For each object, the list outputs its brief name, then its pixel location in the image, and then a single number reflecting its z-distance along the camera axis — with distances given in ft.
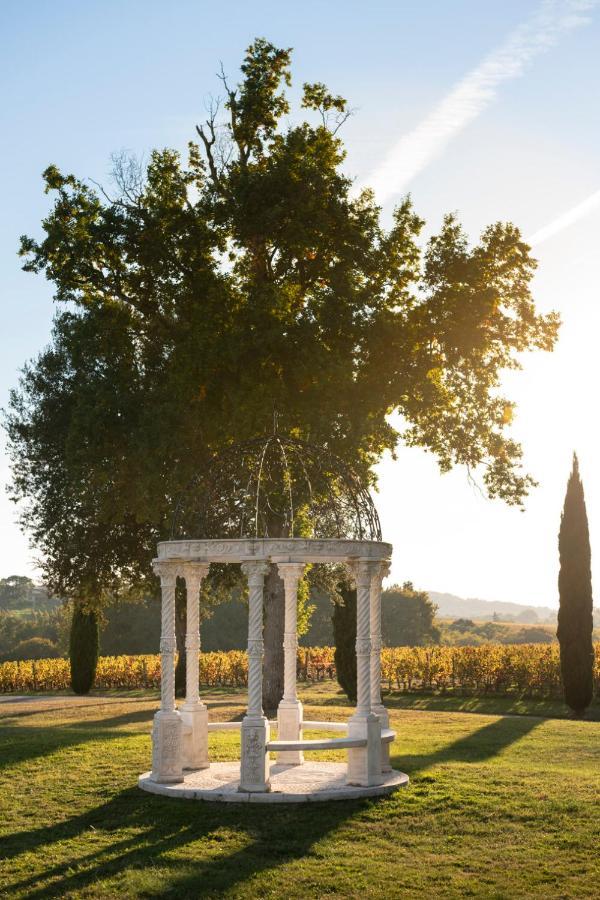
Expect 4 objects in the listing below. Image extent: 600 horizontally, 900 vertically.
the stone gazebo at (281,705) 51.16
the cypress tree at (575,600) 104.12
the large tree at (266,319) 84.02
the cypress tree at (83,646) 126.31
